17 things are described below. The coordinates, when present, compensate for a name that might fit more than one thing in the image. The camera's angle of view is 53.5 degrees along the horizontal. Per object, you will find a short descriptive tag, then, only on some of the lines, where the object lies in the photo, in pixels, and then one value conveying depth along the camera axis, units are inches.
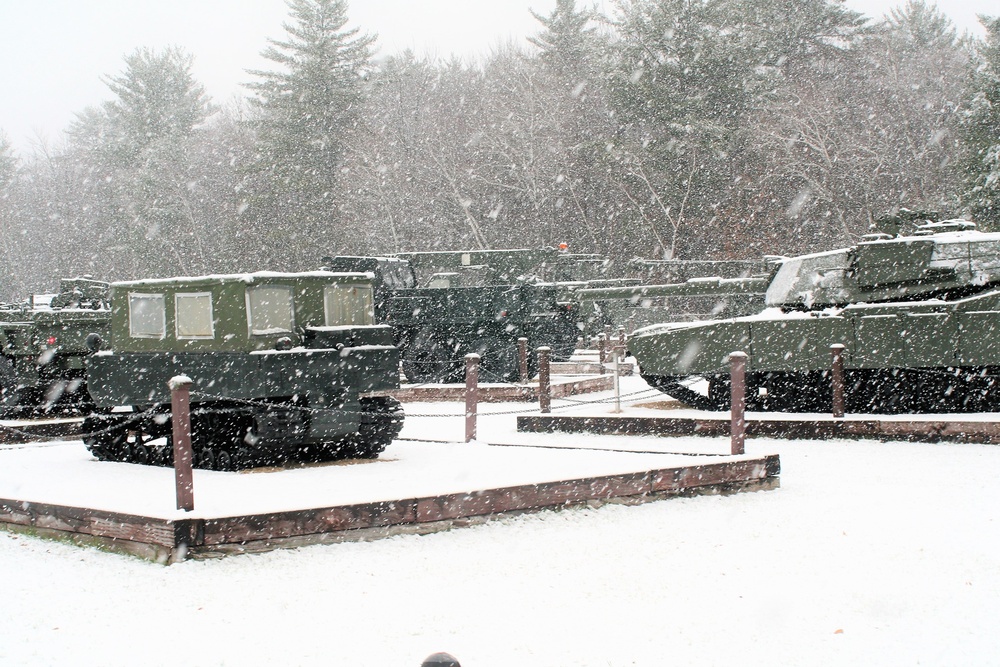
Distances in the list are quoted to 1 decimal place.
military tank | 487.2
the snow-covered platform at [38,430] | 472.7
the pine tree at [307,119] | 1545.3
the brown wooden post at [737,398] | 353.7
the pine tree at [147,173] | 1758.1
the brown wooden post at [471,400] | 421.7
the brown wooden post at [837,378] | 465.4
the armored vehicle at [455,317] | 744.3
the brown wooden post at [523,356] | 693.9
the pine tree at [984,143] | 1065.5
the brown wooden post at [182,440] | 263.6
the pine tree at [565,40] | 1579.7
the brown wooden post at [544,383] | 523.2
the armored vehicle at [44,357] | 559.2
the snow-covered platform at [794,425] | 433.1
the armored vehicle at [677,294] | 628.1
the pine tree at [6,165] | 2359.7
